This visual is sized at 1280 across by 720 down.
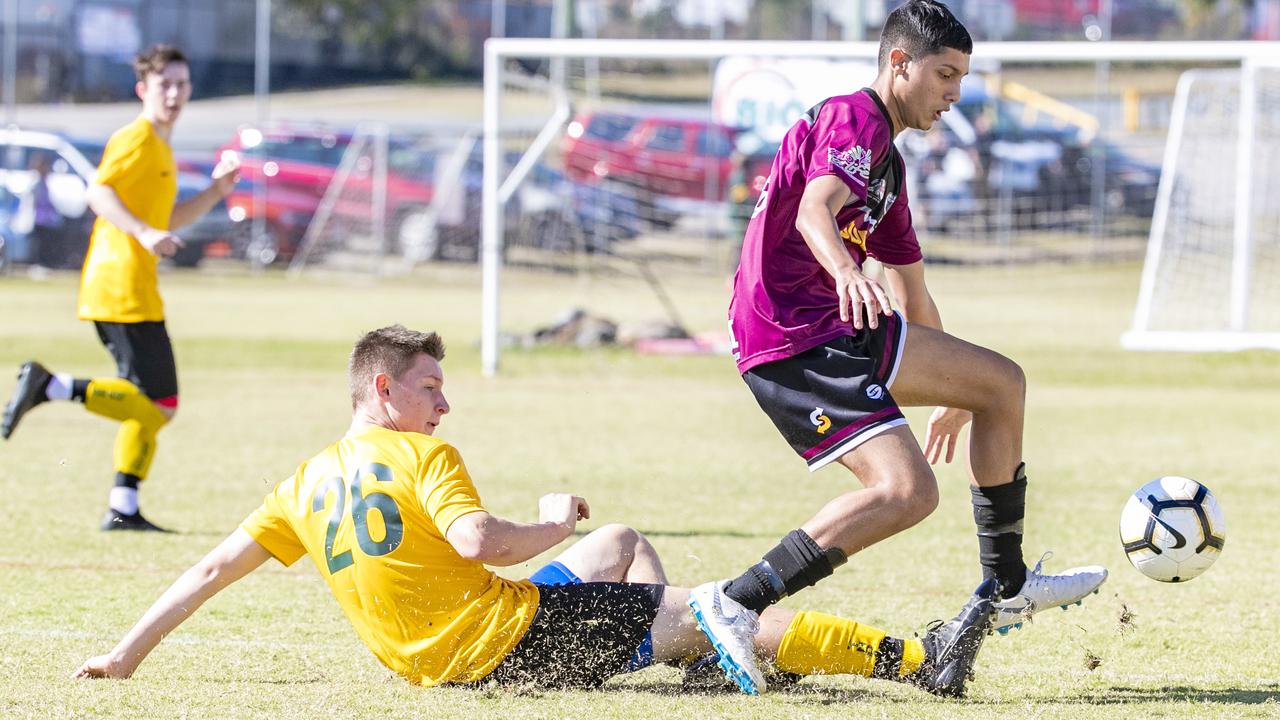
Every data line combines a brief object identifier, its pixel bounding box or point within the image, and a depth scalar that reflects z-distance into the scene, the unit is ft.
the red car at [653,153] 128.36
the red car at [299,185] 185.37
